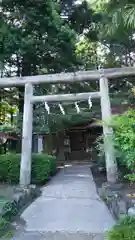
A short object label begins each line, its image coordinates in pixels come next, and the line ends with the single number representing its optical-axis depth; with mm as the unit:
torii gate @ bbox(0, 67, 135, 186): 5643
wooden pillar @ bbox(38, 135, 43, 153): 12719
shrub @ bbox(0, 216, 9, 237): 3221
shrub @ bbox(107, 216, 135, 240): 2375
